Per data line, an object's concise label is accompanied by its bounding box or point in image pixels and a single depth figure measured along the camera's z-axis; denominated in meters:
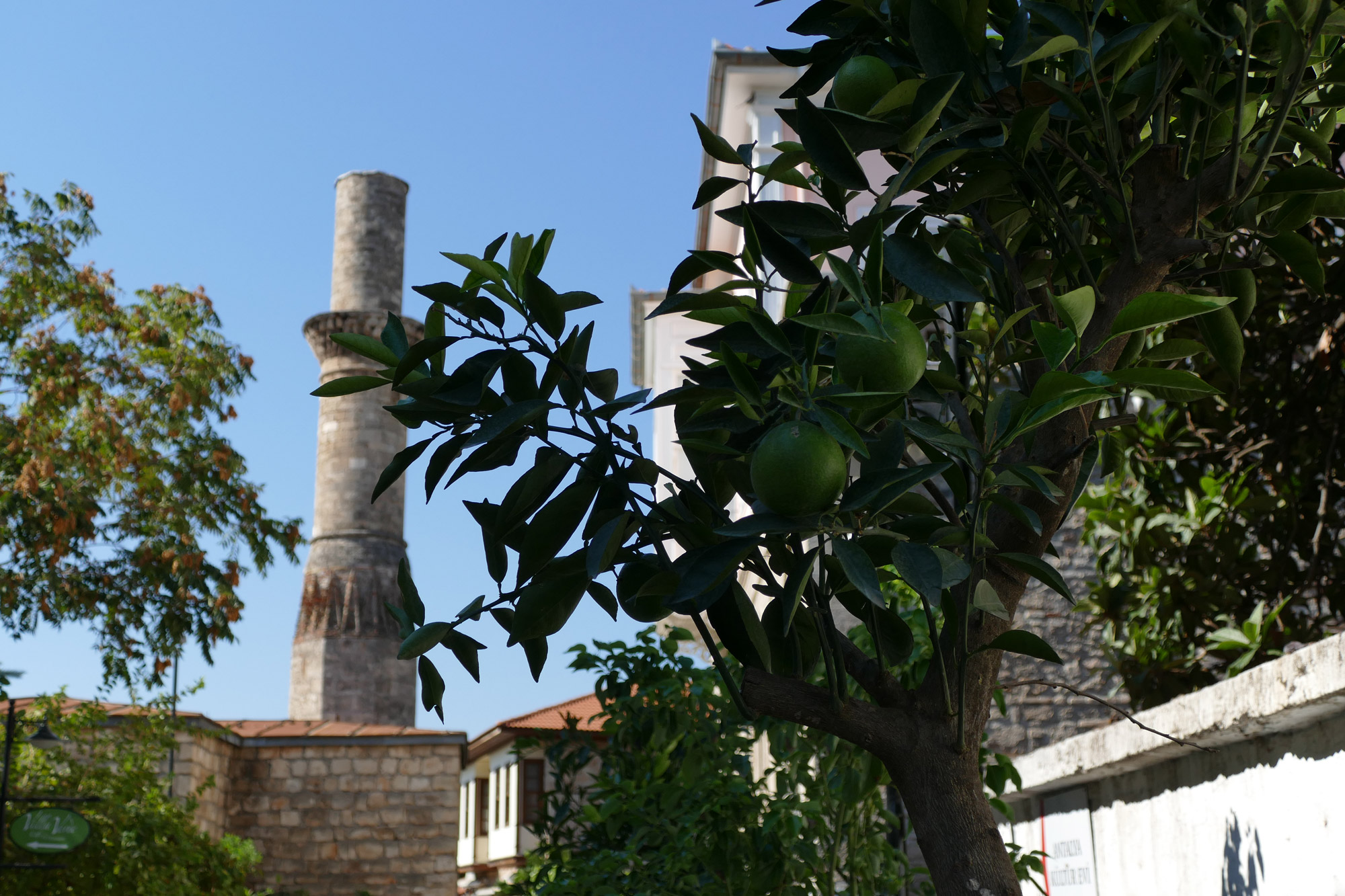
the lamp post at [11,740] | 9.42
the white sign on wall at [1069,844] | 3.64
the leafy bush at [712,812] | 3.50
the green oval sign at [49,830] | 8.74
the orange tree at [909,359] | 1.05
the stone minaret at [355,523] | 20.25
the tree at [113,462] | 10.89
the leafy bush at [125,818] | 9.30
